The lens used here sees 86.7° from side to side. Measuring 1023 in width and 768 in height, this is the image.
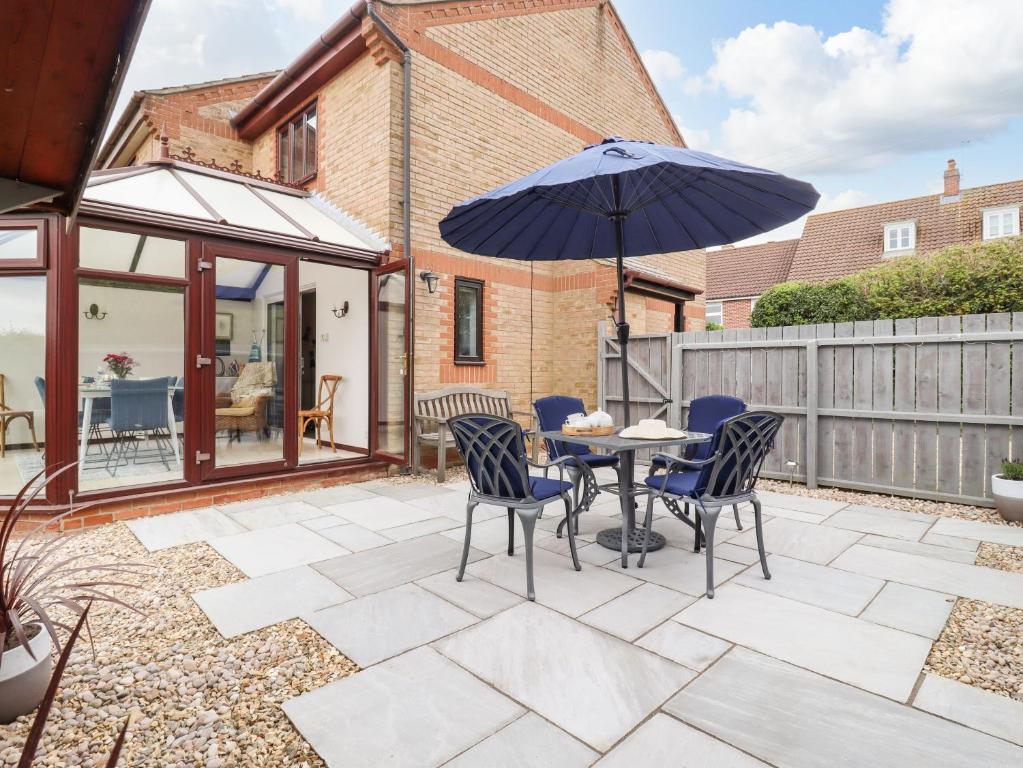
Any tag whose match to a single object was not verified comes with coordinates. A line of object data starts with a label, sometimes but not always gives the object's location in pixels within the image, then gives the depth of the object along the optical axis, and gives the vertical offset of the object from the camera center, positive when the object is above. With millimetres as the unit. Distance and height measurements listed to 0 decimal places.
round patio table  3381 -767
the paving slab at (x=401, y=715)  1763 -1211
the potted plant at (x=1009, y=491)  4266 -912
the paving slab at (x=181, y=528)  3961 -1179
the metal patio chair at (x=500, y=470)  3014 -533
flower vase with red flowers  5137 +142
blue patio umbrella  3066 +1173
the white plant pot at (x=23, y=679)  1881 -1063
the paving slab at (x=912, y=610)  2607 -1194
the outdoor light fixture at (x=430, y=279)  6482 +1188
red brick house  16422 +4563
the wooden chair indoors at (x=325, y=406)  7188 -388
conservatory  4336 +411
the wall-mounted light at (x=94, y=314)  4747 +582
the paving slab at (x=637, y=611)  2588 -1195
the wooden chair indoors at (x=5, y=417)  4809 -352
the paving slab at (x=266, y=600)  2697 -1198
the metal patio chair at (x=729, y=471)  2979 -542
